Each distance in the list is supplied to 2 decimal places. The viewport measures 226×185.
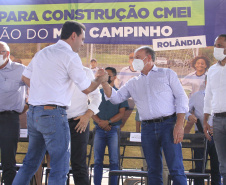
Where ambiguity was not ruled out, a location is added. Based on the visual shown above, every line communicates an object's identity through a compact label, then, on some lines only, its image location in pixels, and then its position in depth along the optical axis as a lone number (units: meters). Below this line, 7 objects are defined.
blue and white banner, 5.39
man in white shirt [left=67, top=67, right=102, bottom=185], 3.14
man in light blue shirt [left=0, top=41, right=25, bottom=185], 3.61
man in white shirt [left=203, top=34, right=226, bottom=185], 3.23
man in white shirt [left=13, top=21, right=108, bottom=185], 2.53
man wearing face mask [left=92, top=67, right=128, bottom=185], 4.44
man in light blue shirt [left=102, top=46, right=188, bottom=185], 3.20
